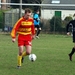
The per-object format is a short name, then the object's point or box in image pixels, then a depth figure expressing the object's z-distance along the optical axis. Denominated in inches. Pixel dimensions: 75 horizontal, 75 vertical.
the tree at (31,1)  2419.4
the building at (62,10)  1728.6
